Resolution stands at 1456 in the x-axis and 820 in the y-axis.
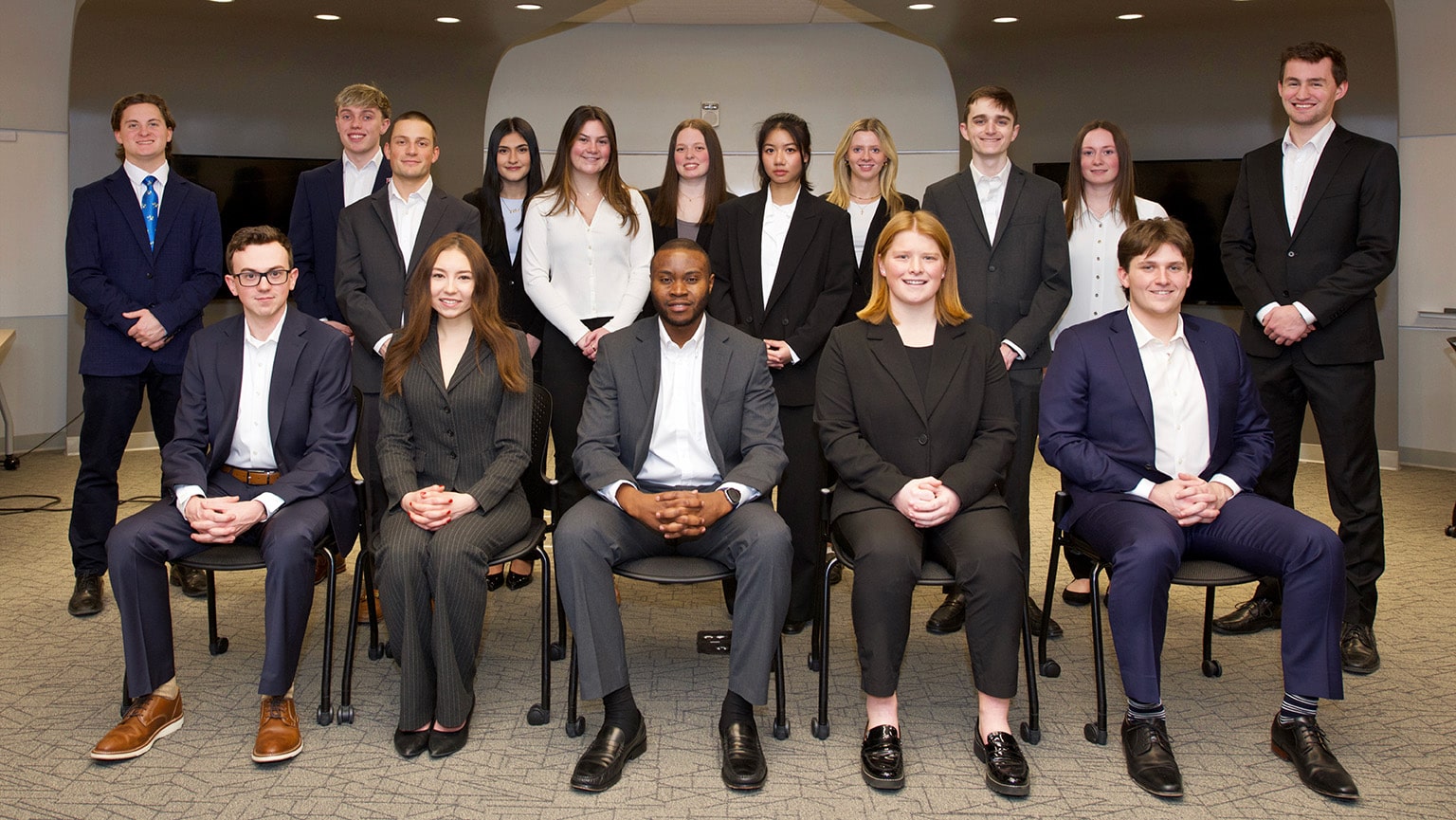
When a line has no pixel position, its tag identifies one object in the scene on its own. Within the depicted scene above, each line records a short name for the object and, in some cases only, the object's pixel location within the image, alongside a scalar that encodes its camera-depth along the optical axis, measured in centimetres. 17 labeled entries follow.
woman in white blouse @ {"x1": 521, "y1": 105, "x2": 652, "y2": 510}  432
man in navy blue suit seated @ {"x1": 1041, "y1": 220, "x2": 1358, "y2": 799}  300
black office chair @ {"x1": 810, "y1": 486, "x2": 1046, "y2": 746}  315
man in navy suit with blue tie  422
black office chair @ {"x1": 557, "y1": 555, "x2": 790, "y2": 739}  315
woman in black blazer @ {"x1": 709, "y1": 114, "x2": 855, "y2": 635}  406
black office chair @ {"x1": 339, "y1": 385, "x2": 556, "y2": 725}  334
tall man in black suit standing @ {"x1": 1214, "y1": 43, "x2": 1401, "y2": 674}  374
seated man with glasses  316
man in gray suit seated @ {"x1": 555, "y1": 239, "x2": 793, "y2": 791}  311
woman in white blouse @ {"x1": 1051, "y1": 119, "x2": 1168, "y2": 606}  418
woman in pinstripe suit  317
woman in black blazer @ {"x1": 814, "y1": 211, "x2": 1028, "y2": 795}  304
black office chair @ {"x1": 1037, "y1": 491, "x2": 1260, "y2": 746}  312
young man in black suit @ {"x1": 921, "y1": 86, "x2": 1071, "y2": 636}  407
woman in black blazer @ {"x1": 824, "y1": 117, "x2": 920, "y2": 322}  427
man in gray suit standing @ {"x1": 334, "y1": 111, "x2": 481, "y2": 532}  415
